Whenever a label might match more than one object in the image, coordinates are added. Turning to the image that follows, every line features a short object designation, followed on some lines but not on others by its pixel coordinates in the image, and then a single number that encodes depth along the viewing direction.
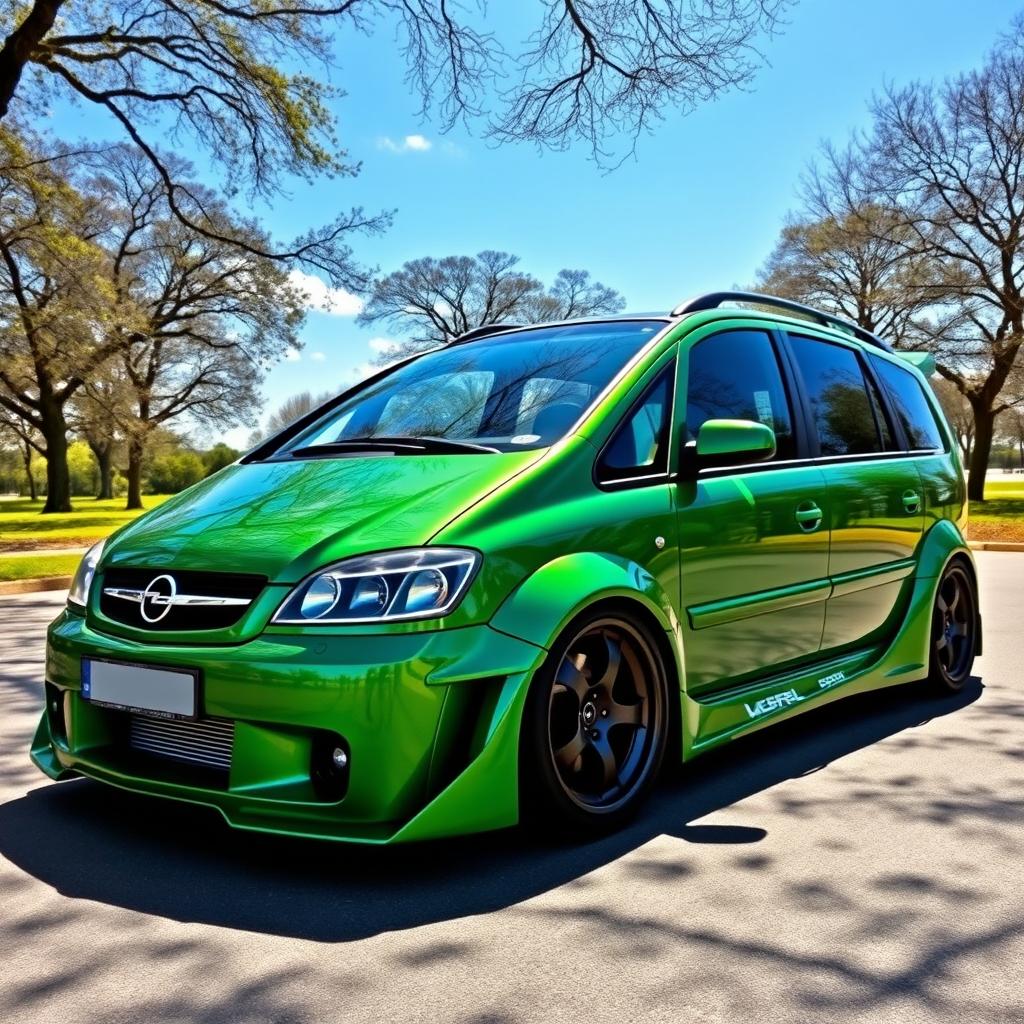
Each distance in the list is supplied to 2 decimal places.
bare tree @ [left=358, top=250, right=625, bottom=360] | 48.50
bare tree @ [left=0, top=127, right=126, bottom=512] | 17.92
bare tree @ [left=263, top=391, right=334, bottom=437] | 62.66
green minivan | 2.70
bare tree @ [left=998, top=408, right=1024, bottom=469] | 57.14
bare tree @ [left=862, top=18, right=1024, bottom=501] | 26.48
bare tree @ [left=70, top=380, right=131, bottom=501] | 28.23
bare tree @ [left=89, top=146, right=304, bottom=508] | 31.98
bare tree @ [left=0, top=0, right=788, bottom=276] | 12.61
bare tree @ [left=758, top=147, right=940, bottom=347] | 28.92
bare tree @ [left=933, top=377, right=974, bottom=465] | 43.76
